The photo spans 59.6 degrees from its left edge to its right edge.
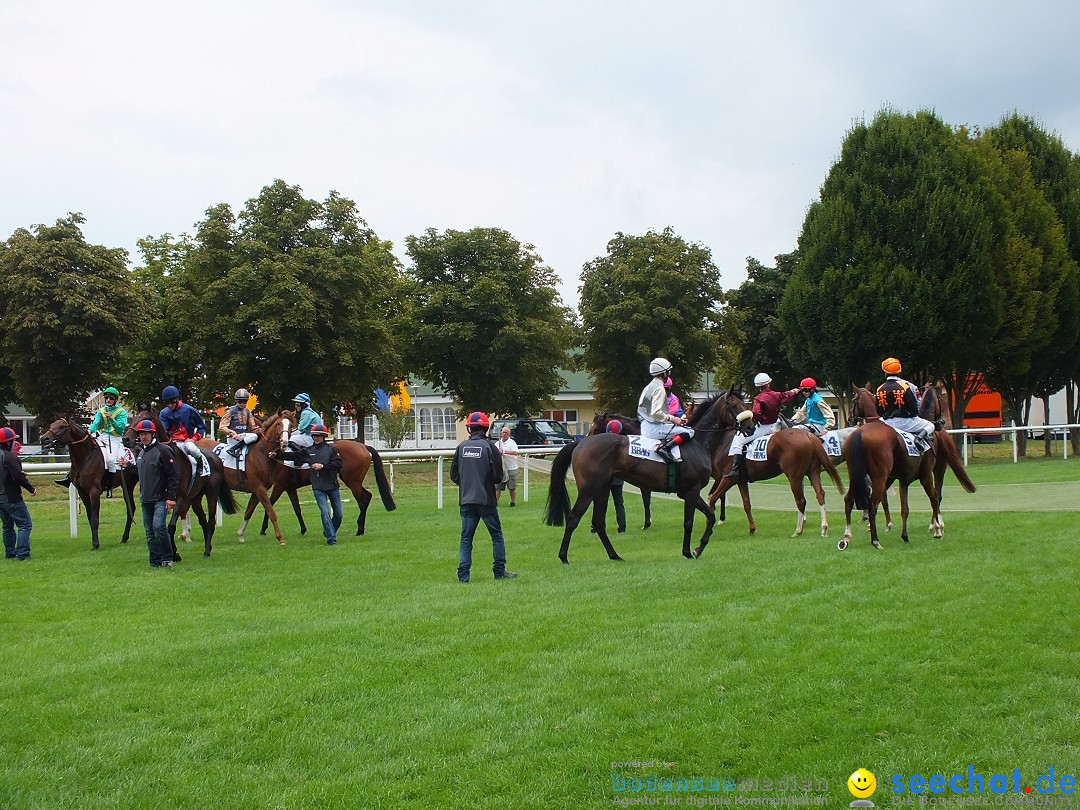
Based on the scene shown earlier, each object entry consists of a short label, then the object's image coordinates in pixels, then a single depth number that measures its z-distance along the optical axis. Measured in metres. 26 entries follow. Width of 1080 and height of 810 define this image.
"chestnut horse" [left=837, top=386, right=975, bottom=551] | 11.64
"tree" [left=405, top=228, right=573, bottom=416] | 37.28
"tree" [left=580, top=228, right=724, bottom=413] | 40.78
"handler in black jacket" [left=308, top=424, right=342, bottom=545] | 15.04
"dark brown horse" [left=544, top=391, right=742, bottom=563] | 11.77
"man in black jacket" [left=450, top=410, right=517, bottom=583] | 10.40
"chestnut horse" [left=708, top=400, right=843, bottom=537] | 13.45
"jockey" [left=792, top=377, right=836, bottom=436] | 15.22
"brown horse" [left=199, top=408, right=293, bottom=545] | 14.75
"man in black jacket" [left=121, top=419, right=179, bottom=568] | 11.68
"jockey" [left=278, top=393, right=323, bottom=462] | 15.09
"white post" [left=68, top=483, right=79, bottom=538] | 16.12
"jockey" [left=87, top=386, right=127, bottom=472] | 14.72
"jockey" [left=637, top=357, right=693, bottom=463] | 11.96
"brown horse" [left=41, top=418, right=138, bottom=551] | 14.24
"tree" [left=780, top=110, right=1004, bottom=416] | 29.41
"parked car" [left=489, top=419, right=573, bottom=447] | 42.44
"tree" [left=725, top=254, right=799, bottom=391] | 46.00
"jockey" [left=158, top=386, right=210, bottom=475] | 13.66
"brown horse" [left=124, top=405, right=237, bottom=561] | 12.55
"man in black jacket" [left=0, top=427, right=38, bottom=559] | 13.40
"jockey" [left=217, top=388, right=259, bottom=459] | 14.78
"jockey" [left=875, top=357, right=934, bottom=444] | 12.02
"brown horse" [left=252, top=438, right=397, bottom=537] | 15.68
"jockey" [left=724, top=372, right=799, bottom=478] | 13.95
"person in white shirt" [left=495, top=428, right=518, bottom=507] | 21.00
